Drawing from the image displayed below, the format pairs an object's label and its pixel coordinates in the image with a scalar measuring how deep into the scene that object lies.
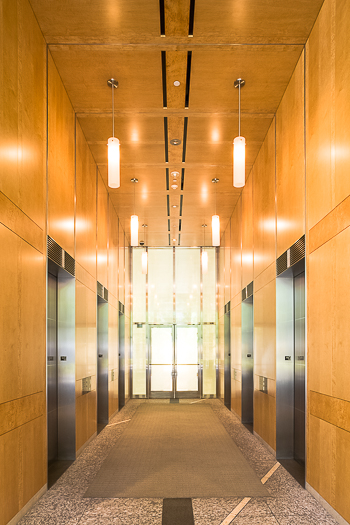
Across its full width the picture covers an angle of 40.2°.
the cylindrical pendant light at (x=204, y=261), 12.54
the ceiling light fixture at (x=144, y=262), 11.87
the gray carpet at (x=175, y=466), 5.18
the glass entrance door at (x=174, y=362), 15.16
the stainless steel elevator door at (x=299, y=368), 6.35
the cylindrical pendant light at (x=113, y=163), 5.05
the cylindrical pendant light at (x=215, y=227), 8.91
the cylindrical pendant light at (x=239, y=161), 4.99
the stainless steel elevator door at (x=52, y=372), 6.26
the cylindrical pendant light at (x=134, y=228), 8.99
